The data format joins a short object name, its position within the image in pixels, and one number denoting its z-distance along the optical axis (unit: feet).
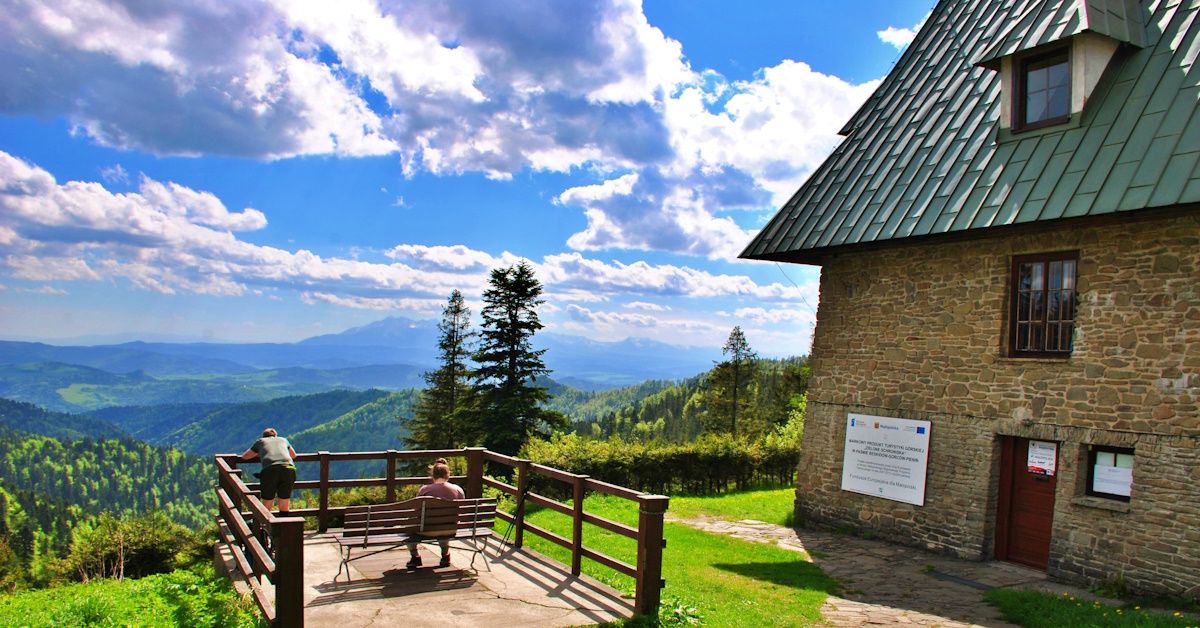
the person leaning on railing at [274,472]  38.93
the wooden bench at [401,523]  29.48
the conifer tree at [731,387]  177.47
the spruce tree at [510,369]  126.11
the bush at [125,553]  54.65
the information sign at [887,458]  48.67
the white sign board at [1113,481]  39.22
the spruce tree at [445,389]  148.56
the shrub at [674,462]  69.51
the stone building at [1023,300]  37.96
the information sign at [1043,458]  42.63
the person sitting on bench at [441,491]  31.22
